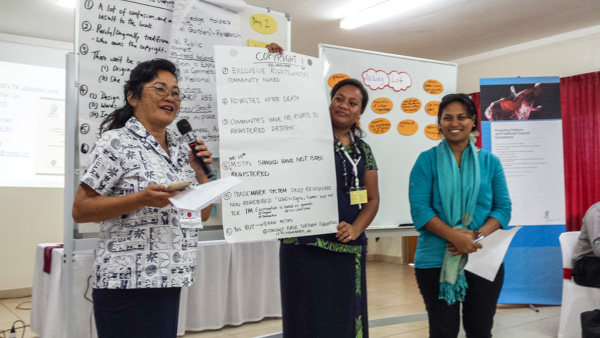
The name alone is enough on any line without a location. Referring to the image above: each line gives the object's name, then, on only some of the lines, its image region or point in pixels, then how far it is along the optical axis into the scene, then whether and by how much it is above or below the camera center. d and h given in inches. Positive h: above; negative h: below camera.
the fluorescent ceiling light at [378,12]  186.5 +73.4
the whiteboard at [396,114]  129.0 +20.3
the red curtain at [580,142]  206.4 +18.2
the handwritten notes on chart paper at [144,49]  79.7 +25.2
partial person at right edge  124.4 -20.3
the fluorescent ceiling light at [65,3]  179.2 +73.5
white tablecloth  123.3 -32.4
